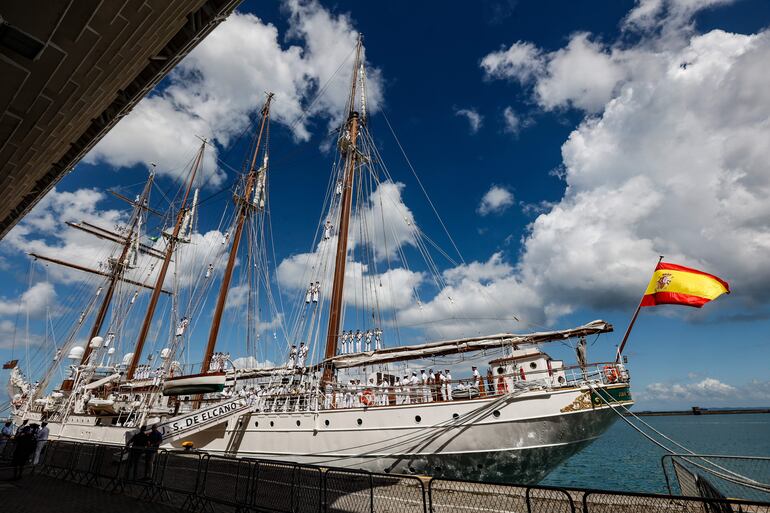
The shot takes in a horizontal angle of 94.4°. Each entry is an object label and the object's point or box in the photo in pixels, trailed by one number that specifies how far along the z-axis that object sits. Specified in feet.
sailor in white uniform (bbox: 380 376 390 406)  50.70
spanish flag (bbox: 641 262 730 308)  37.65
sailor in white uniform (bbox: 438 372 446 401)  45.62
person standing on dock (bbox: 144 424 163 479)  31.71
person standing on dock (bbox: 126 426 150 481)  32.42
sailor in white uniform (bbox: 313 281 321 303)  78.53
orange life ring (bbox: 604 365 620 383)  42.34
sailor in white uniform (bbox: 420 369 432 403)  45.51
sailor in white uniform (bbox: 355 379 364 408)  52.13
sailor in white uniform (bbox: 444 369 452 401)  45.39
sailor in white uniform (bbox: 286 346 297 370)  66.54
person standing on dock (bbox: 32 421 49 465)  43.29
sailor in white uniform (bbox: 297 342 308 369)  66.79
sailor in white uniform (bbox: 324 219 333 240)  82.58
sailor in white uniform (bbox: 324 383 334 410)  54.06
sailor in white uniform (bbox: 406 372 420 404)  51.88
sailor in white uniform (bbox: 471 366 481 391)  44.27
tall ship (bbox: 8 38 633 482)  41.37
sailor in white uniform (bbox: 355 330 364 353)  74.79
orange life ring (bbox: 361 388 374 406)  50.77
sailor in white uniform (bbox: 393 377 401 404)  46.08
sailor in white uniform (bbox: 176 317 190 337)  94.40
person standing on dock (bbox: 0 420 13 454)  51.79
